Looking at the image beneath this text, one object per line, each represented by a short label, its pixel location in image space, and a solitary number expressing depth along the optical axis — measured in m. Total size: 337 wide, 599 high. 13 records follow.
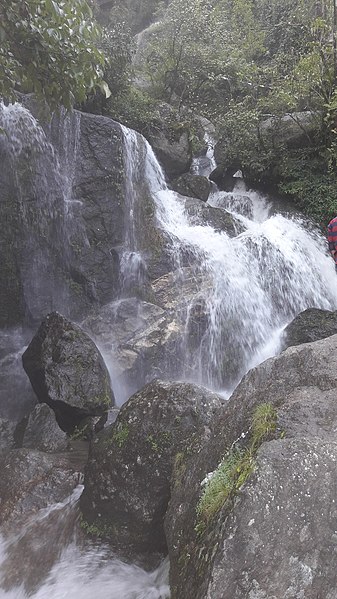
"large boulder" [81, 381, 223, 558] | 4.66
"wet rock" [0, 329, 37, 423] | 9.59
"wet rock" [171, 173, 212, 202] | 14.93
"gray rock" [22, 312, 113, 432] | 8.44
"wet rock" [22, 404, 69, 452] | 7.59
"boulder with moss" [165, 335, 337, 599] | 2.34
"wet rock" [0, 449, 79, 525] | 5.48
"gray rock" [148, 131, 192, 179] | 15.34
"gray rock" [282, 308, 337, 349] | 9.38
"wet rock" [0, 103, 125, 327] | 10.96
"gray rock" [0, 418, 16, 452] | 7.75
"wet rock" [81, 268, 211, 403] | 10.25
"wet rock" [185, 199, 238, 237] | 13.07
